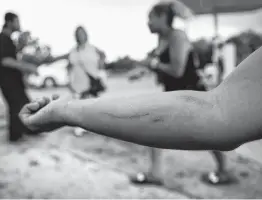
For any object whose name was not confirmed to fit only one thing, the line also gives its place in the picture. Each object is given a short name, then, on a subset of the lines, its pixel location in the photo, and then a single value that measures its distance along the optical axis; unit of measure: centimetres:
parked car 1521
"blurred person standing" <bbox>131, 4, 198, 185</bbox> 257
